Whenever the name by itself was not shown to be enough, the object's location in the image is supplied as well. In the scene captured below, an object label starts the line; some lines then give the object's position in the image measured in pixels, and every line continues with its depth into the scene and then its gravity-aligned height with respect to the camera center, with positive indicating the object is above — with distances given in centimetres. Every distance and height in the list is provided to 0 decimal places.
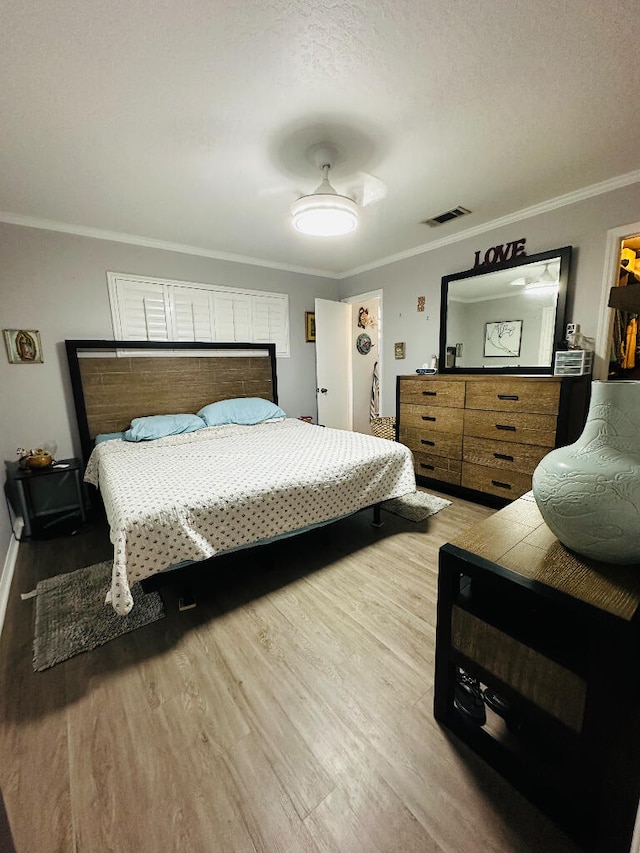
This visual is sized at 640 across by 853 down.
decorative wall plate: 531 +34
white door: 442 +6
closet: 258 +20
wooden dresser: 253 -52
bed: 158 -61
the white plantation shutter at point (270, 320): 401 +57
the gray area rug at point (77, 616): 155 -124
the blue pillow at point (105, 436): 298 -57
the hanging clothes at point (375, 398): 554 -53
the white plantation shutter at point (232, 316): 373 +59
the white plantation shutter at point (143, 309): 320 +59
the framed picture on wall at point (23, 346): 272 +23
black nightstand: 256 -97
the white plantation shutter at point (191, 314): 347 +58
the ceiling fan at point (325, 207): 193 +91
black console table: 78 -81
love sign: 293 +96
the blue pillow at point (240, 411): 344 -45
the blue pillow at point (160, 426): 293 -50
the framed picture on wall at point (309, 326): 444 +53
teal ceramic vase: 84 -32
